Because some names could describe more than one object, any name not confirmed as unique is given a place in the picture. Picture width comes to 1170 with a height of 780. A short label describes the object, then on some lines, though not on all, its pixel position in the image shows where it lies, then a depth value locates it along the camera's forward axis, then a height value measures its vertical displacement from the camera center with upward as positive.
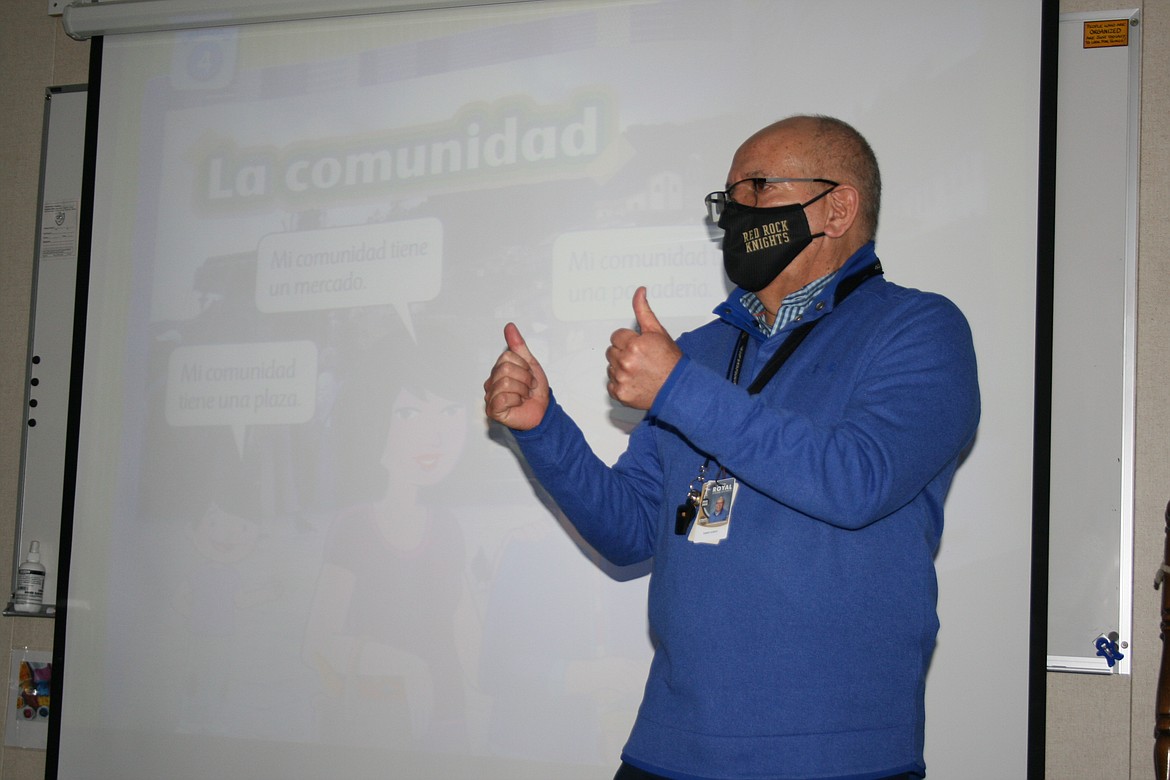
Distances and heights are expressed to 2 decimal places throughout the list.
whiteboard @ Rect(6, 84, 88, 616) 3.00 +0.25
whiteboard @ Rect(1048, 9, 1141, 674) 2.33 +0.26
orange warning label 2.43 +1.04
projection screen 2.38 +0.24
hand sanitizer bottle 2.94 -0.52
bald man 1.30 -0.10
